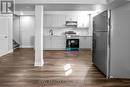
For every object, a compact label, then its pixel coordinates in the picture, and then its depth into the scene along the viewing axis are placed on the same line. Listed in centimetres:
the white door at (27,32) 680
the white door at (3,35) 493
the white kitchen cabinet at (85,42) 614
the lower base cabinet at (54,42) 611
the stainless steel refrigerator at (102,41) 255
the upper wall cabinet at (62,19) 629
